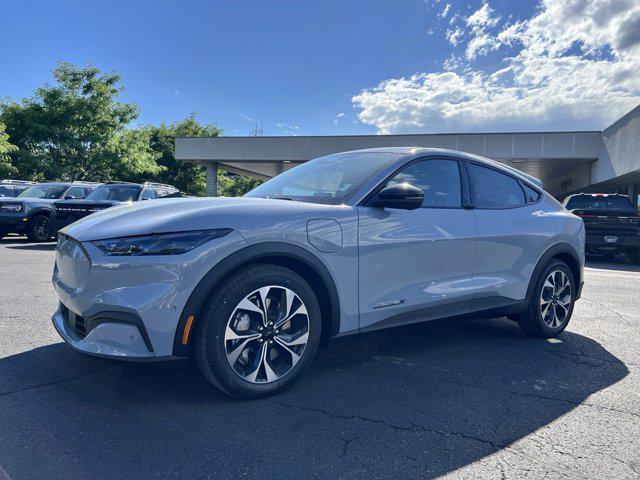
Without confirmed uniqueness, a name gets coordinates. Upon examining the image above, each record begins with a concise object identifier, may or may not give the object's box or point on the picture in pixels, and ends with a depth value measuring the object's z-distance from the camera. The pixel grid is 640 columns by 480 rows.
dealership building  19.67
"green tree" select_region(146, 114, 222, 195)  43.72
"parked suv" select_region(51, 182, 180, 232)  10.70
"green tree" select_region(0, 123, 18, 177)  23.00
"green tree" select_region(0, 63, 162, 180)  28.12
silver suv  2.52
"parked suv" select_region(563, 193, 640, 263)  11.98
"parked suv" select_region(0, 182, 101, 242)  12.19
